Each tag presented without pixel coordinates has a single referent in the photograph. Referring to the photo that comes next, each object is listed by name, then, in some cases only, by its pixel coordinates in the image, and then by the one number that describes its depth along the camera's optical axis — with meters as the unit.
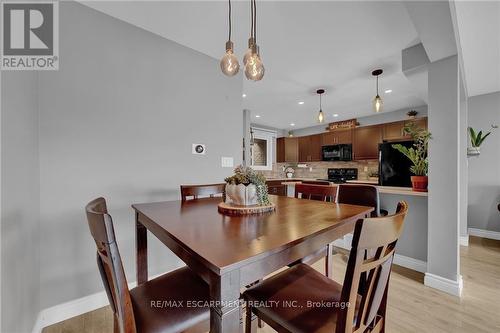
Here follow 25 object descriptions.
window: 6.04
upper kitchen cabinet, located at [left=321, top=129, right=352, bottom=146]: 5.20
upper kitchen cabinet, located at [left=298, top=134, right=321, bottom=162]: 5.79
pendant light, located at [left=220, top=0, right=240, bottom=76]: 1.35
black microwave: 5.16
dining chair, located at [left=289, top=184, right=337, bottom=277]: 1.44
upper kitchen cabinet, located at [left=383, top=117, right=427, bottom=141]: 4.09
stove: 5.34
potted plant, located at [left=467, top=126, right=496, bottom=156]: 3.02
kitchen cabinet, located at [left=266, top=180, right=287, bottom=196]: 5.09
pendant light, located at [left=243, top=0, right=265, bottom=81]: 1.28
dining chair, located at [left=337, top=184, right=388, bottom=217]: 1.69
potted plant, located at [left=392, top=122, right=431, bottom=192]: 2.16
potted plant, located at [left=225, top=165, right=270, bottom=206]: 1.25
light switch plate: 2.53
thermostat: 2.29
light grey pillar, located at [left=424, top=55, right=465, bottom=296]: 1.91
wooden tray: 1.15
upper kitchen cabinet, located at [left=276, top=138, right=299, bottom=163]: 6.29
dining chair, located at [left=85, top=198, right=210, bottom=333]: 0.66
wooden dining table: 0.59
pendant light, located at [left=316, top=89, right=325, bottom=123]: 3.30
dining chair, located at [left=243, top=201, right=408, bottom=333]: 0.66
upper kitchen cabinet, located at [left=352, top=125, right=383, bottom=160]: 4.65
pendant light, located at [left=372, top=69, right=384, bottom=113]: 2.67
